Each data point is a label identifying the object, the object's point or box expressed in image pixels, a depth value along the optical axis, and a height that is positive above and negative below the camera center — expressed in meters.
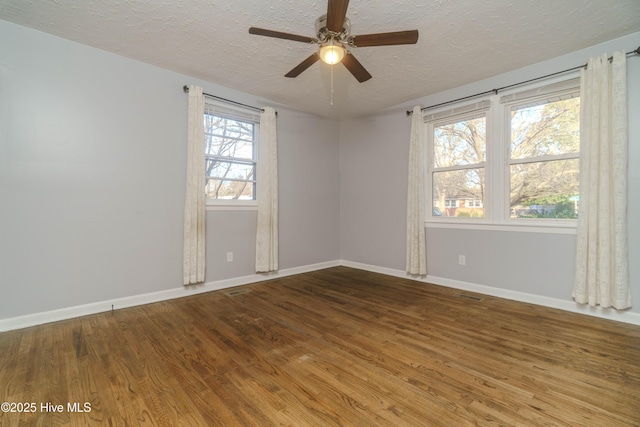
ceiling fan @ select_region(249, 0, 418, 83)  1.95 +1.28
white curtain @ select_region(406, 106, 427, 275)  3.92 +0.20
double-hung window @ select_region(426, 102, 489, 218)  3.54 +0.71
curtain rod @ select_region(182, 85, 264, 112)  3.32 +1.46
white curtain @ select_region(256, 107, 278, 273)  3.97 +0.23
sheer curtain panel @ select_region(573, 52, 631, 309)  2.53 +0.25
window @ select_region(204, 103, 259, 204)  3.62 +0.77
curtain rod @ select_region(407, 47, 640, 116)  2.54 +1.48
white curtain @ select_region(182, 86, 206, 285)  3.30 +0.15
